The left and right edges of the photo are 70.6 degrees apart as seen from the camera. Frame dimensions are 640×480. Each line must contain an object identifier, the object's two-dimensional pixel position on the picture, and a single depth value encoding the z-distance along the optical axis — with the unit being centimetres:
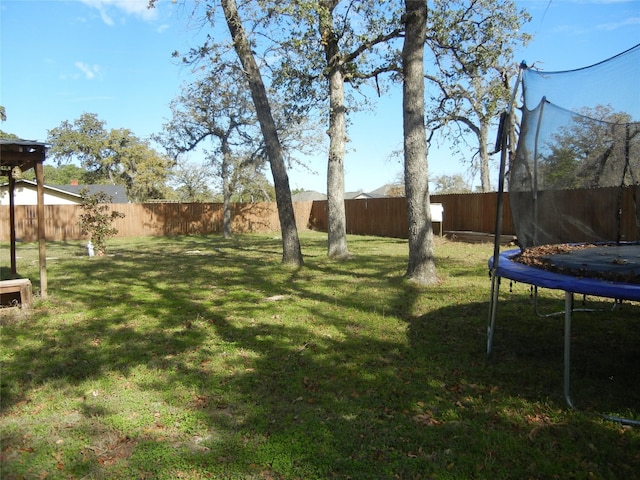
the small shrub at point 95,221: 1213
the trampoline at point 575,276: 265
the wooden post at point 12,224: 690
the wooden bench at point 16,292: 527
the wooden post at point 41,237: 600
